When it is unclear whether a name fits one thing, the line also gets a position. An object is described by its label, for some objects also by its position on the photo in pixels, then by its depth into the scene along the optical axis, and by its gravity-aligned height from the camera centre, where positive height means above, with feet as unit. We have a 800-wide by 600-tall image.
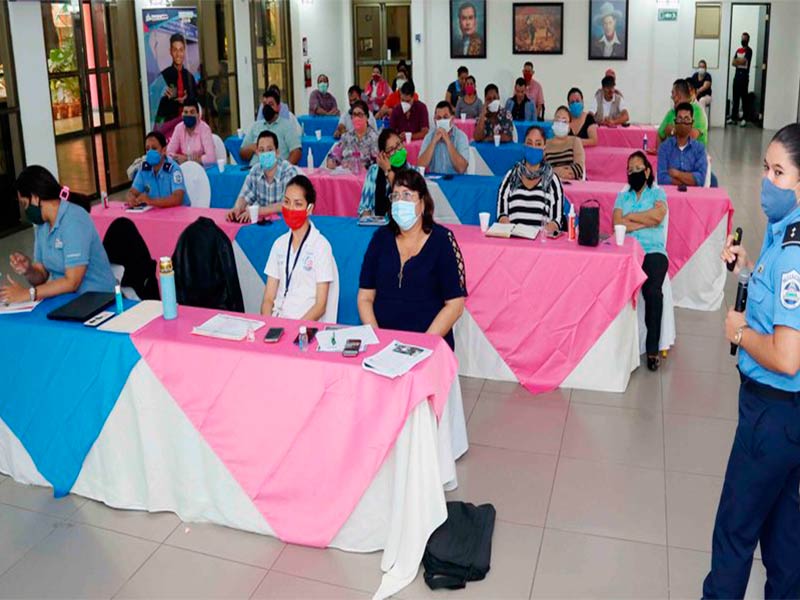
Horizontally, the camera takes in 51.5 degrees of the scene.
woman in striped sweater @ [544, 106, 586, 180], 24.38 -1.65
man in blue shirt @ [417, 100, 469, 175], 24.47 -1.55
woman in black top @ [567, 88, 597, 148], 30.06 -1.14
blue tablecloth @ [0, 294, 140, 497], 11.55 -3.91
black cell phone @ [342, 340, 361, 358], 10.53 -3.12
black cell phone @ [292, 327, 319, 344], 11.19 -3.09
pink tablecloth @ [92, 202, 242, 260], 18.51 -2.65
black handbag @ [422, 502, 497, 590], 10.25 -5.60
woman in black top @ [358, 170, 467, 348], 12.65 -2.61
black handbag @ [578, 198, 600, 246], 15.38 -2.41
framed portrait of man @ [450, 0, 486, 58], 52.95 +4.20
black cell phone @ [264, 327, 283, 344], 10.99 -3.05
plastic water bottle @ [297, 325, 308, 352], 10.82 -3.07
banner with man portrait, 36.60 +1.79
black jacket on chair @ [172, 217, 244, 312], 15.33 -3.01
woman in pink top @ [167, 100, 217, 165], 26.76 -1.27
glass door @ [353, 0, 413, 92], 56.08 +4.14
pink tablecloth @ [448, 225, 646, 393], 15.37 -3.71
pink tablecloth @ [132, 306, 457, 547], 10.31 -3.88
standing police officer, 7.78 -2.97
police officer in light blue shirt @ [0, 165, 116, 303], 13.26 -2.21
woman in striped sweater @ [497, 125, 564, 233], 17.61 -2.10
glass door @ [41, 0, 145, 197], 31.71 +0.52
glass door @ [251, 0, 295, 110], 47.42 +3.05
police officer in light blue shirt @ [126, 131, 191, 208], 20.01 -1.86
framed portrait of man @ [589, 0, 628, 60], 50.57 +3.78
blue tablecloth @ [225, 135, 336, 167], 31.83 -1.76
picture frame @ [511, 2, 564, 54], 52.13 +4.10
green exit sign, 49.44 +4.48
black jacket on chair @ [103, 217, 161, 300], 15.93 -2.83
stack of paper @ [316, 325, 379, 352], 10.77 -3.09
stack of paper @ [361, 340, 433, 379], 10.11 -3.18
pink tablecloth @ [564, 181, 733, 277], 20.26 -2.93
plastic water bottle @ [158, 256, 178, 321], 11.42 -2.55
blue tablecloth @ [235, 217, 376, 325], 17.47 -3.05
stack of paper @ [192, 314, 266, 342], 11.18 -3.04
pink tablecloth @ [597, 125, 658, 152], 32.97 -1.71
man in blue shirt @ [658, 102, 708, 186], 22.48 -1.70
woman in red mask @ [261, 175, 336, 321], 13.78 -2.70
